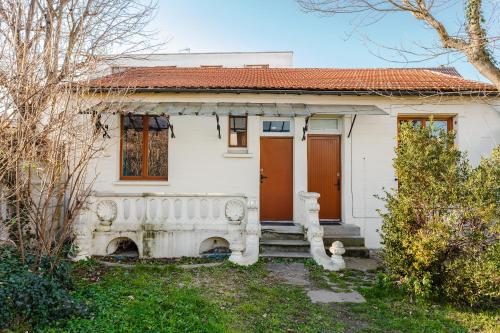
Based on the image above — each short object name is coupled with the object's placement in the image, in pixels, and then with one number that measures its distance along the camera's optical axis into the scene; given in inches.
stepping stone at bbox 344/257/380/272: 281.9
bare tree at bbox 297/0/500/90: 245.3
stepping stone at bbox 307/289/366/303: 207.3
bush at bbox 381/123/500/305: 187.3
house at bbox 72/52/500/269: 354.6
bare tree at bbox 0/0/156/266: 176.4
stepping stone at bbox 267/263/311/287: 242.1
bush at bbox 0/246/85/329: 154.1
